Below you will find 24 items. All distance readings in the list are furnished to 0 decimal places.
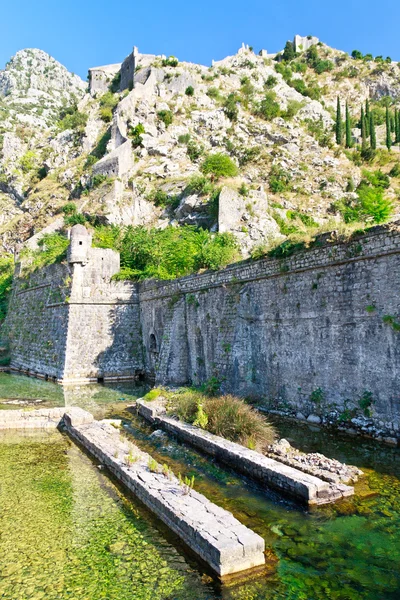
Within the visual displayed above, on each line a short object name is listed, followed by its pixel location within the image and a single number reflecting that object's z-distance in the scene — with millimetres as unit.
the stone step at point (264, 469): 6156
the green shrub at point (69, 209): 36469
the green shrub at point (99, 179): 37472
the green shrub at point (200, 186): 30891
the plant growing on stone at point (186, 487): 6102
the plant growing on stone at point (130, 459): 7435
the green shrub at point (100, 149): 43438
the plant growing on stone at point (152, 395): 13281
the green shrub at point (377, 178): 38750
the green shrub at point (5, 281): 32778
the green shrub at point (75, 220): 33406
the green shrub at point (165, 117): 43031
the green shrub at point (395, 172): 42406
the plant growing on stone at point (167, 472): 6849
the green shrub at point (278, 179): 37094
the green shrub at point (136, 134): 40156
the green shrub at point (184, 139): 41250
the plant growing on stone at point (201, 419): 9750
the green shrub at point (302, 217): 31938
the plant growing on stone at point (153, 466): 7157
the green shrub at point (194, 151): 39781
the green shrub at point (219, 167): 33062
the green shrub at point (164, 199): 34156
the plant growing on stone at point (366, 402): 8922
